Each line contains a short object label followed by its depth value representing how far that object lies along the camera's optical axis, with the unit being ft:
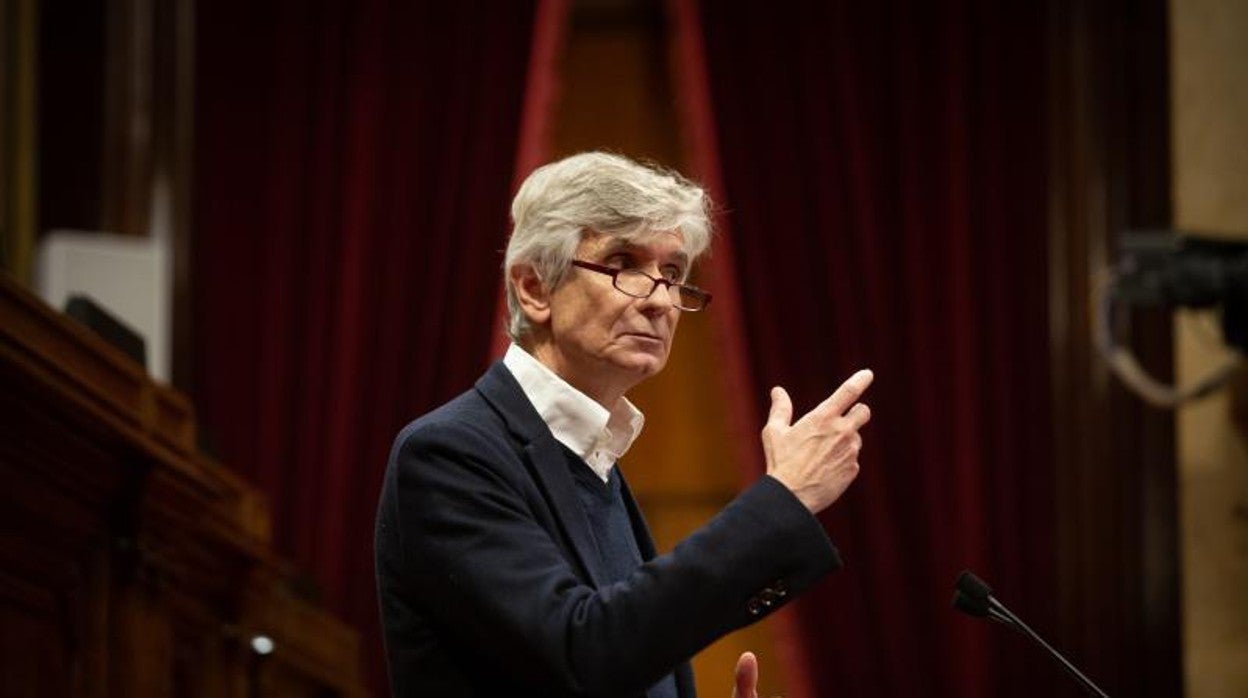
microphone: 14.43
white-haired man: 12.28
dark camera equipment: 32.14
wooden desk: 17.48
